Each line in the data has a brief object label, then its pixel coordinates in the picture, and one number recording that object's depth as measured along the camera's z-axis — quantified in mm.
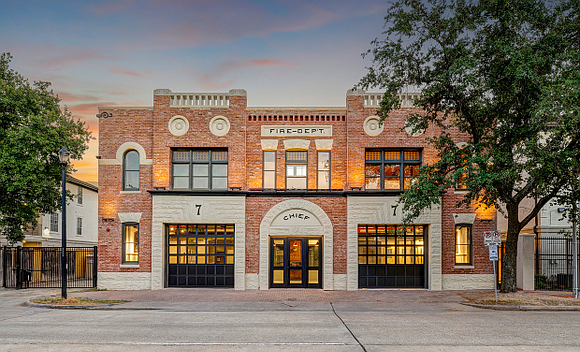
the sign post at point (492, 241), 17391
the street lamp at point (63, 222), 17375
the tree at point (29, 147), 22234
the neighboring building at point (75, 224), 32656
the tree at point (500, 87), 15867
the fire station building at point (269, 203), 22297
